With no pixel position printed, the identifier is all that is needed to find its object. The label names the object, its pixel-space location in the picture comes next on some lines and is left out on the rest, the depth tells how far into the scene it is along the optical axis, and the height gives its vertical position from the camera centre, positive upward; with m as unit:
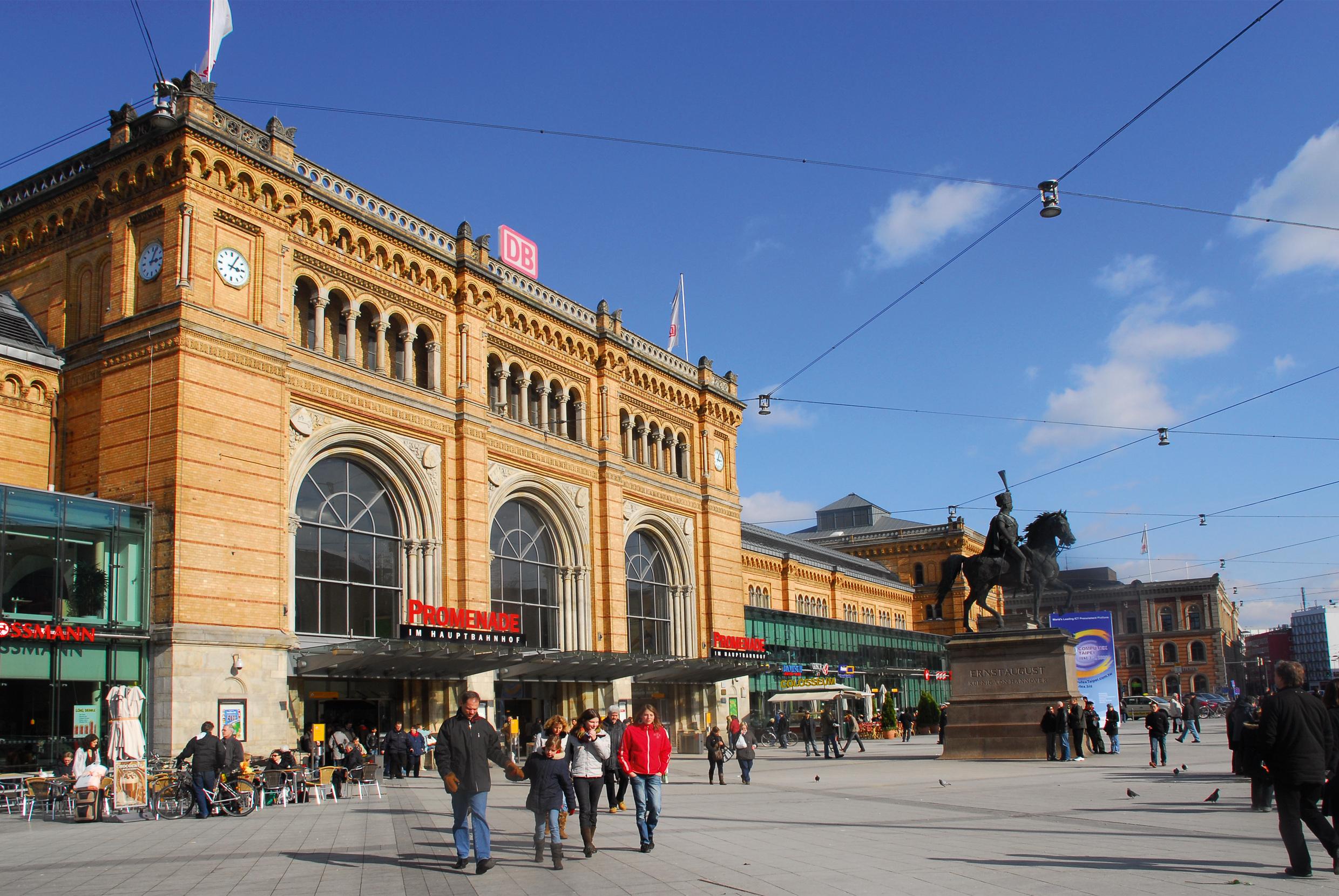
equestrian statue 32.78 +1.79
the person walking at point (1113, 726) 34.25 -3.32
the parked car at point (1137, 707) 75.31 -6.14
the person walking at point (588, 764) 13.59 -1.58
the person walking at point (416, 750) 30.17 -2.88
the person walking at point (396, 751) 29.03 -2.78
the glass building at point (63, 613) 24.75 +0.86
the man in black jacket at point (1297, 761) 10.00 -1.33
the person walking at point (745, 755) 26.86 -2.96
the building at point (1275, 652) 170.25 -6.54
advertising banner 48.94 -1.70
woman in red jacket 13.79 -1.62
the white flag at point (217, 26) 30.05 +16.25
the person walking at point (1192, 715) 40.57 -3.79
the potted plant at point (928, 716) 59.69 -4.88
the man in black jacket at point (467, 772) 12.00 -1.39
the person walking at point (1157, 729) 26.83 -2.69
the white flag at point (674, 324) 51.81 +13.77
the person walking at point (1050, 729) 29.22 -2.85
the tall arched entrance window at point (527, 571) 38.91 +2.25
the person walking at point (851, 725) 42.12 -3.70
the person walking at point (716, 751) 27.02 -2.88
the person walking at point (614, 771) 18.72 -2.29
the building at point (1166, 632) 123.38 -2.08
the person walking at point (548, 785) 12.95 -1.70
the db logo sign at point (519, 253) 41.22 +13.91
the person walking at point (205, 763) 19.56 -1.97
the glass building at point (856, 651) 63.22 -1.74
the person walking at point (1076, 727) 29.48 -2.82
